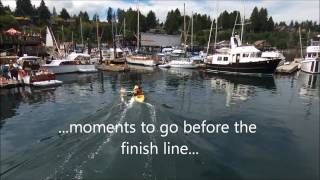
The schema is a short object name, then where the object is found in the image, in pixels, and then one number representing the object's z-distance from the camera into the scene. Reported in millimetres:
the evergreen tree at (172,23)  119063
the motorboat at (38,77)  32998
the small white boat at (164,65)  57306
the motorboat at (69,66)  45803
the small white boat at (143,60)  59951
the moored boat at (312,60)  46601
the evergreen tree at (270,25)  127224
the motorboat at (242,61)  44040
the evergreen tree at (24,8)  120574
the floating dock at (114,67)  49372
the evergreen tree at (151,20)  125830
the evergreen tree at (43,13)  114948
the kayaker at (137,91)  22167
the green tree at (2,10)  93932
